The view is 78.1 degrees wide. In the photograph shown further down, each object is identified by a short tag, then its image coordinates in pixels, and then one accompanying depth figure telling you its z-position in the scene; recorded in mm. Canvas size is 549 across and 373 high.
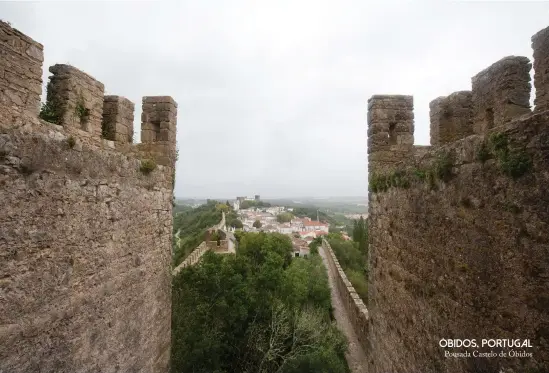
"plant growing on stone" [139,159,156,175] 5228
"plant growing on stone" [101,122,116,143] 4983
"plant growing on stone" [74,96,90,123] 4155
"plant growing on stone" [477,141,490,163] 3250
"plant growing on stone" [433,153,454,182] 3918
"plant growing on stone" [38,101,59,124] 3871
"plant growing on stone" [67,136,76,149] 3588
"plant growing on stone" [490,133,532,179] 2770
